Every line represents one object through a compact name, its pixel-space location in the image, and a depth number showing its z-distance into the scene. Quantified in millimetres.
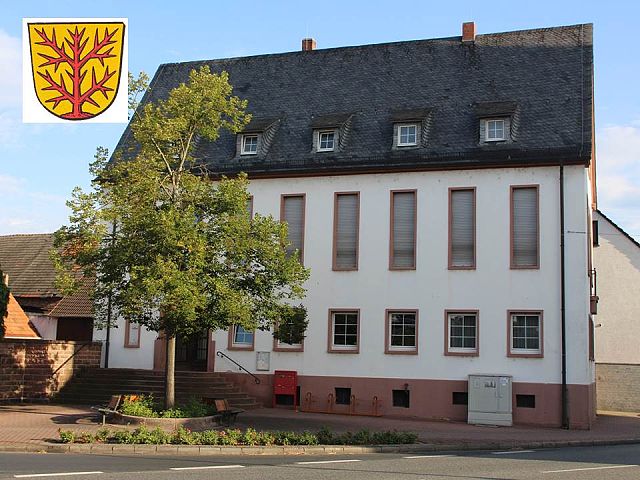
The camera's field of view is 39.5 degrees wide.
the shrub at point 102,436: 17375
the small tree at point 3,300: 26344
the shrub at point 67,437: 17156
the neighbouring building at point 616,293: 36188
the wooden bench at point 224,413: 21720
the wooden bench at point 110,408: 20891
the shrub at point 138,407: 20719
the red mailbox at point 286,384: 28281
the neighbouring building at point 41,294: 38250
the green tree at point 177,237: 20828
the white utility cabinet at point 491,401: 25609
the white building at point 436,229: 26562
